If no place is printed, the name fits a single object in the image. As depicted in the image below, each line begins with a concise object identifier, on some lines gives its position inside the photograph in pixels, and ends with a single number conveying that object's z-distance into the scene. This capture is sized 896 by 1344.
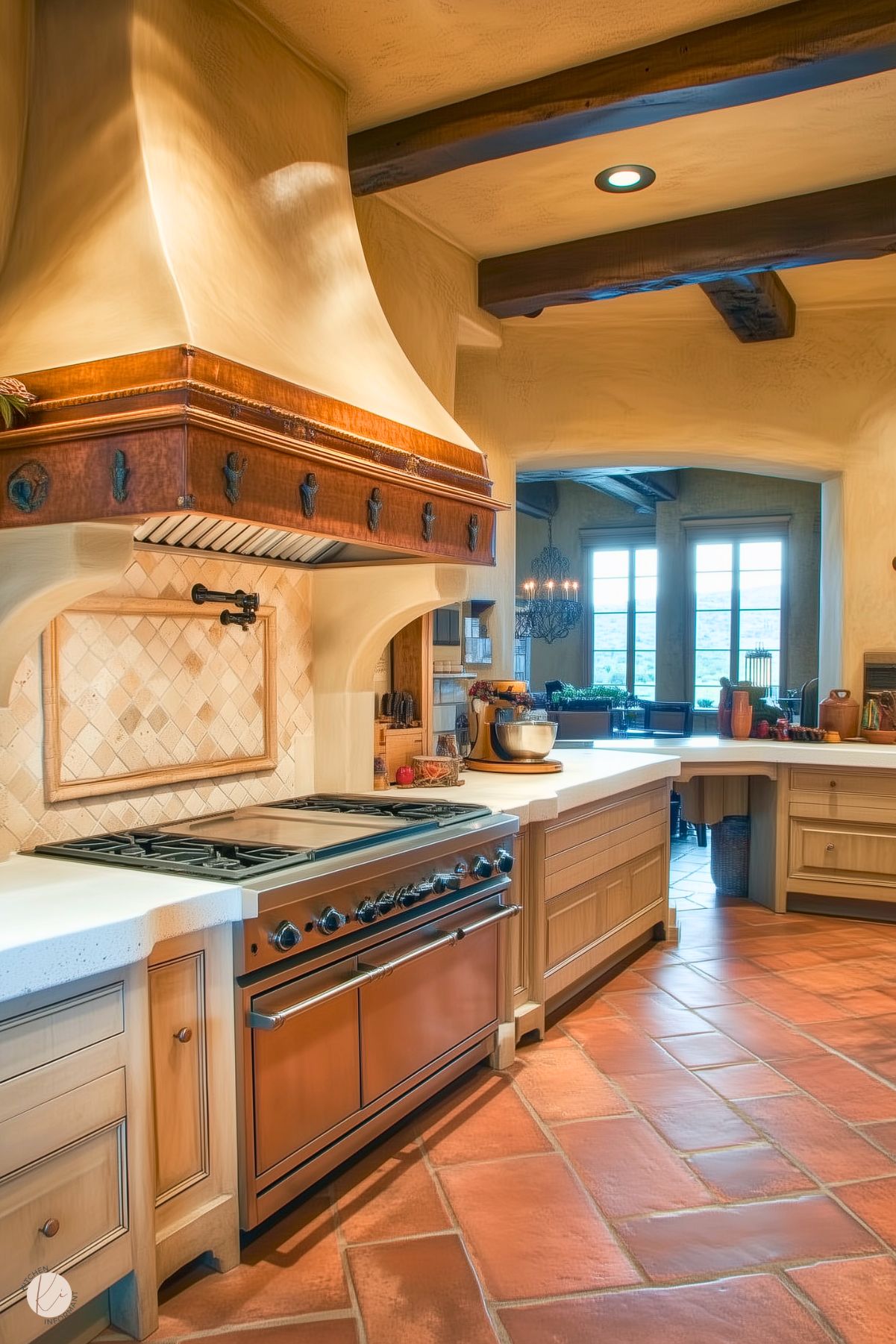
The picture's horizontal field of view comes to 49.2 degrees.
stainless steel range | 2.27
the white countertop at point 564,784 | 3.46
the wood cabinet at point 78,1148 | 1.74
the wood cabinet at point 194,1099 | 2.08
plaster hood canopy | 2.10
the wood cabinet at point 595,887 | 3.58
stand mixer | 4.30
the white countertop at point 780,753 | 5.08
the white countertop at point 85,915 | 1.74
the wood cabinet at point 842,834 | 5.18
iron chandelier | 12.62
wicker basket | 5.80
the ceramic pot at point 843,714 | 5.56
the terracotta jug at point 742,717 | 5.82
